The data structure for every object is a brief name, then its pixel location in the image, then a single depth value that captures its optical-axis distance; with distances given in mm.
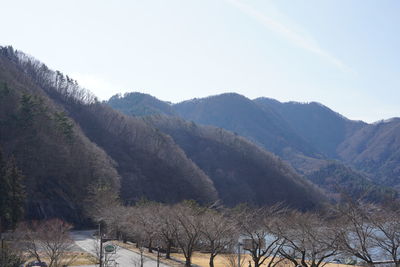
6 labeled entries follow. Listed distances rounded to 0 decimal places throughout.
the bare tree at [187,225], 29875
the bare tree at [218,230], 29083
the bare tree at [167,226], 32875
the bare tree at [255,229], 26891
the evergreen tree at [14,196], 38719
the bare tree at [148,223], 35125
